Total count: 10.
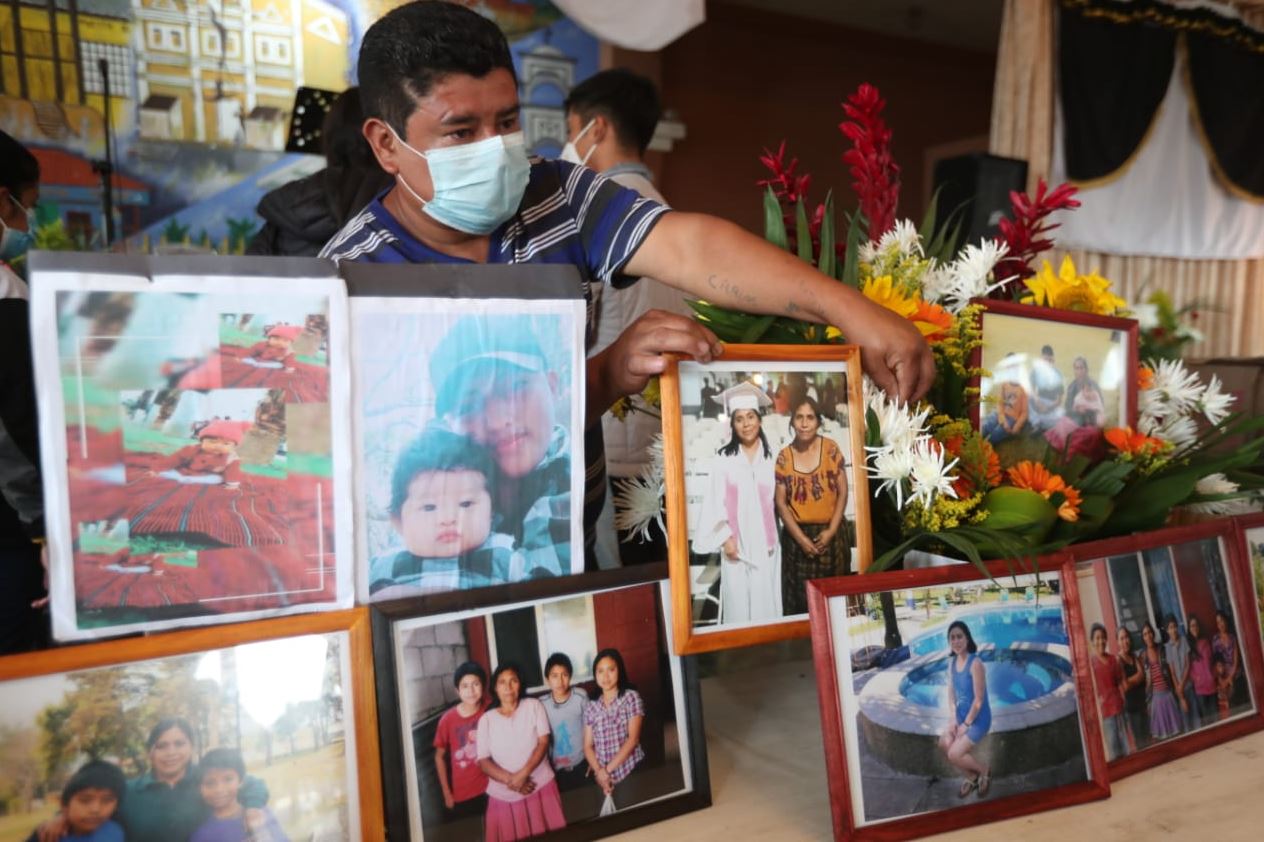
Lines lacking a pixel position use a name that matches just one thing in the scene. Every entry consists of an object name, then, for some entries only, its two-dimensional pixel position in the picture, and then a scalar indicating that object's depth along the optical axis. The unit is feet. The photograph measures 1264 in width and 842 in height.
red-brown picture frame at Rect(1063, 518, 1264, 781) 2.90
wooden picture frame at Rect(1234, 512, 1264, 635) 3.46
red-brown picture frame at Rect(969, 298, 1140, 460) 3.23
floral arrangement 2.87
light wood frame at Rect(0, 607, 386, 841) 1.97
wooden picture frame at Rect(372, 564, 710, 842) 2.17
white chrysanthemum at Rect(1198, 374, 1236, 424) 3.79
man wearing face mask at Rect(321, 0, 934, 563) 2.77
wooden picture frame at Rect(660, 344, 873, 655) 2.57
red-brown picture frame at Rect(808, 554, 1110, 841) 2.40
